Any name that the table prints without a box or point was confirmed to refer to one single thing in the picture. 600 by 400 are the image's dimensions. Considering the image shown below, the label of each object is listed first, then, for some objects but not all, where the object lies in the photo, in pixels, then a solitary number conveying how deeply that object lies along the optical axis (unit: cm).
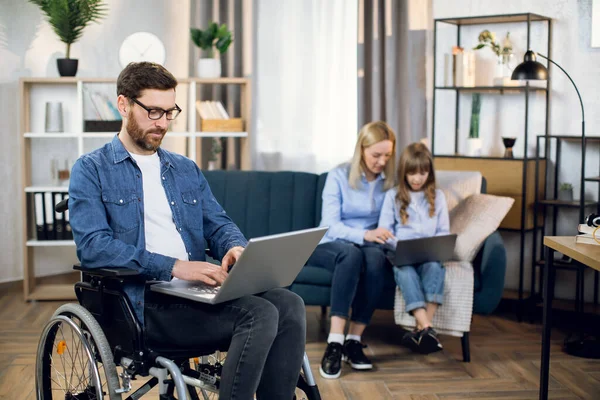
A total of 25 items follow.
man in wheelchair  202
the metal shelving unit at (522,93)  416
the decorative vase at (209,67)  468
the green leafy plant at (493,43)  434
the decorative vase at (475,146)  448
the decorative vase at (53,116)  456
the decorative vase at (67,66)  449
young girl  354
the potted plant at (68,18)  436
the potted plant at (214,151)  490
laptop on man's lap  192
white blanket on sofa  337
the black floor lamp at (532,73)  381
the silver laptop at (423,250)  331
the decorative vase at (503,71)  433
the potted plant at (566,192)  415
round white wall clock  460
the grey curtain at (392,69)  484
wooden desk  261
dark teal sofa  379
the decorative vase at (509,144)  433
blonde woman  329
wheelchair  198
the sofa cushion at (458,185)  386
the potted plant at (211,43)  461
